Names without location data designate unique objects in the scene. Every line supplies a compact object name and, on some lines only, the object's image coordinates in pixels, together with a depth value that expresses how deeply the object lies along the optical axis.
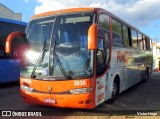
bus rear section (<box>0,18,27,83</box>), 8.16
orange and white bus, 4.38
